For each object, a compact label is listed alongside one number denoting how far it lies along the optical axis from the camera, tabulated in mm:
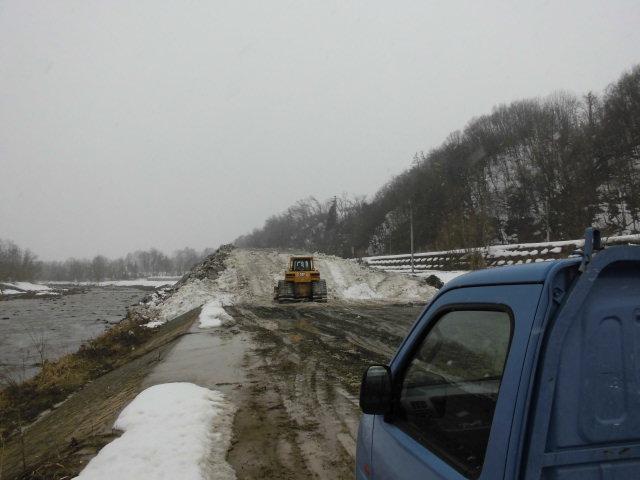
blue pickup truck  1561
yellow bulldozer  27625
